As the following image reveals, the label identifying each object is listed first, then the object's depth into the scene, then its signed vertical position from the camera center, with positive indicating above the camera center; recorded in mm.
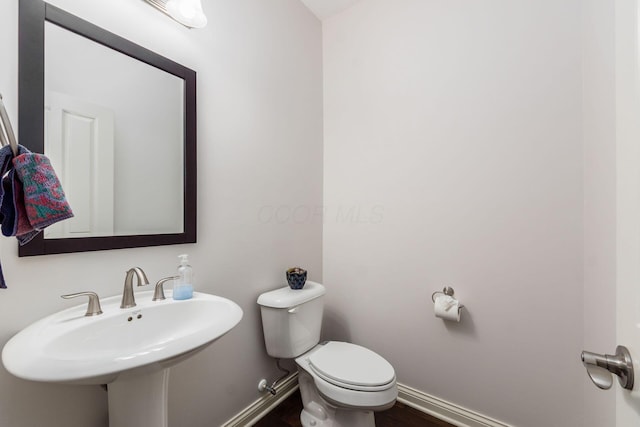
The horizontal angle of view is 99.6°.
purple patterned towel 598 +47
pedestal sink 580 -343
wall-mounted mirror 808 +290
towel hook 576 +169
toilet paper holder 1455 -427
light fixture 1073 +807
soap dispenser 1004 -274
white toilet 1159 -741
